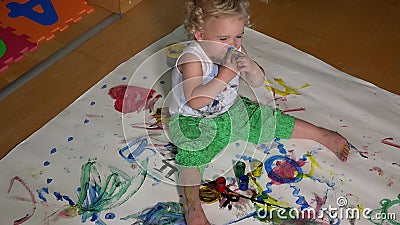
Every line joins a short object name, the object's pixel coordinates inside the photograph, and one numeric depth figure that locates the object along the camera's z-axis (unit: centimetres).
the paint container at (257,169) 115
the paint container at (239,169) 113
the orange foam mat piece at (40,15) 150
